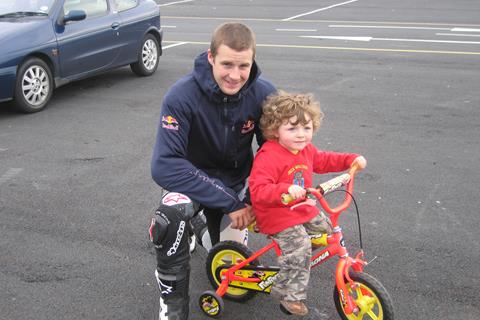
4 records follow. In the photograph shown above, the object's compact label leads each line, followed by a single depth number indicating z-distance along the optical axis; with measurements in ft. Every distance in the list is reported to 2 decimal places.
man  9.98
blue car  23.81
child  10.03
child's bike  9.65
